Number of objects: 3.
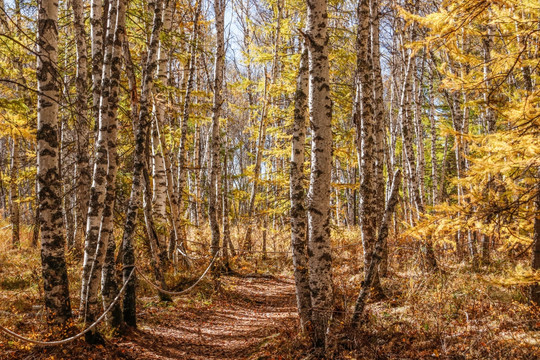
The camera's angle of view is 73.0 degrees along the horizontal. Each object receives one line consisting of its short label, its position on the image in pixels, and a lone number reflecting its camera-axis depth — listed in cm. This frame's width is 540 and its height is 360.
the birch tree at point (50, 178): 498
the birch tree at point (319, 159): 546
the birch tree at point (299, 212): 589
